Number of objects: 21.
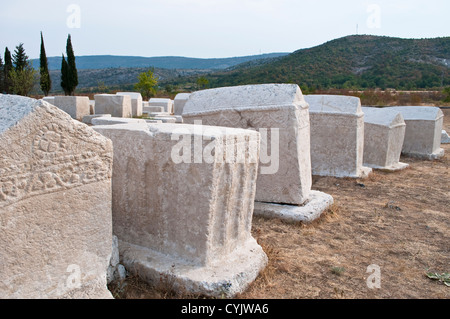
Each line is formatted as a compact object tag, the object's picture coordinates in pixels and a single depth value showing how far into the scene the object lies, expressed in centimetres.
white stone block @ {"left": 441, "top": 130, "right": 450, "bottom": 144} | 952
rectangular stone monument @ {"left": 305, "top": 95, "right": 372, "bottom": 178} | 532
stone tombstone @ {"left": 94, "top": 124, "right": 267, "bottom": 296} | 222
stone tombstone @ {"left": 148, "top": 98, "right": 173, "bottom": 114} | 1391
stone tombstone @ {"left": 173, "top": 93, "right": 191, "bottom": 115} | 1287
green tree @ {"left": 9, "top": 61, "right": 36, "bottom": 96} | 2056
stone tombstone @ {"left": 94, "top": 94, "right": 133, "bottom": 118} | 1116
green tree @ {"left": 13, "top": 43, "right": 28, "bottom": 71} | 2372
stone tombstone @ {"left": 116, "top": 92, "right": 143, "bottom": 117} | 1217
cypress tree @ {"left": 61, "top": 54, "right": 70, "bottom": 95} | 2295
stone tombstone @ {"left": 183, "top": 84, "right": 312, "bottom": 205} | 354
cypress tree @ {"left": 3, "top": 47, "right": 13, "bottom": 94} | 2219
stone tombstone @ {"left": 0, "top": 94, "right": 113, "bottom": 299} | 159
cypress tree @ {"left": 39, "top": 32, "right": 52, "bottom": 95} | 2276
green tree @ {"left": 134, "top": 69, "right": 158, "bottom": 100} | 2344
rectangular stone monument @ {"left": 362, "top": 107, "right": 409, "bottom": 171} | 615
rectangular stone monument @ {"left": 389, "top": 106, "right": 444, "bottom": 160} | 749
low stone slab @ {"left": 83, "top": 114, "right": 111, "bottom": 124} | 988
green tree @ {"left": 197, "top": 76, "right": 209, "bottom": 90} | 3005
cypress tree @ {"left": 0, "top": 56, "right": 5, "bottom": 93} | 2256
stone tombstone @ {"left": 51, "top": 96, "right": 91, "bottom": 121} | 1059
